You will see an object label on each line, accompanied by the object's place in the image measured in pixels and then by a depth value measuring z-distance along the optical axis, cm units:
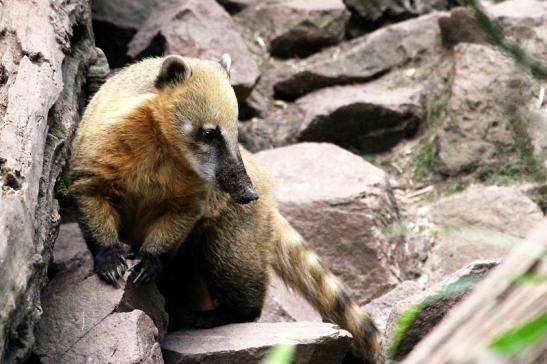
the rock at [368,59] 1733
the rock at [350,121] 1611
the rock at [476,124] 1527
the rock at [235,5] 1862
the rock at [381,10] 1919
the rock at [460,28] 1650
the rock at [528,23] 1606
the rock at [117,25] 1589
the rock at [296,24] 1819
